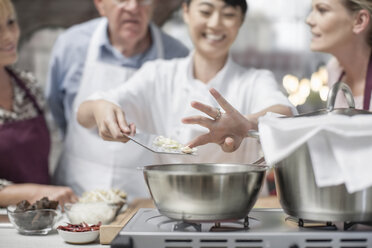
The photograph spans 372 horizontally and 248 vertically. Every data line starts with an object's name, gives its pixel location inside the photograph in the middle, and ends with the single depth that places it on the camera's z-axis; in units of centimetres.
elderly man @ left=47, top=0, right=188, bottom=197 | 201
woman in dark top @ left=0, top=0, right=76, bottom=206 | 178
